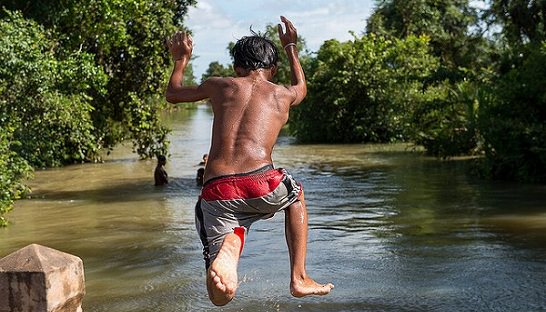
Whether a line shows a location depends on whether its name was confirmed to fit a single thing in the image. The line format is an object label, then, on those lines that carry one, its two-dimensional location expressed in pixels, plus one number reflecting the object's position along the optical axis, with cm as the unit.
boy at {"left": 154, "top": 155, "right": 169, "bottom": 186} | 2105
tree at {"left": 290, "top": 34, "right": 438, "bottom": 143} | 3541
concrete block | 467
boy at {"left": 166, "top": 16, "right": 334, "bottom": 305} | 463
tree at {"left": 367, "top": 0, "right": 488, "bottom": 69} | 4725
